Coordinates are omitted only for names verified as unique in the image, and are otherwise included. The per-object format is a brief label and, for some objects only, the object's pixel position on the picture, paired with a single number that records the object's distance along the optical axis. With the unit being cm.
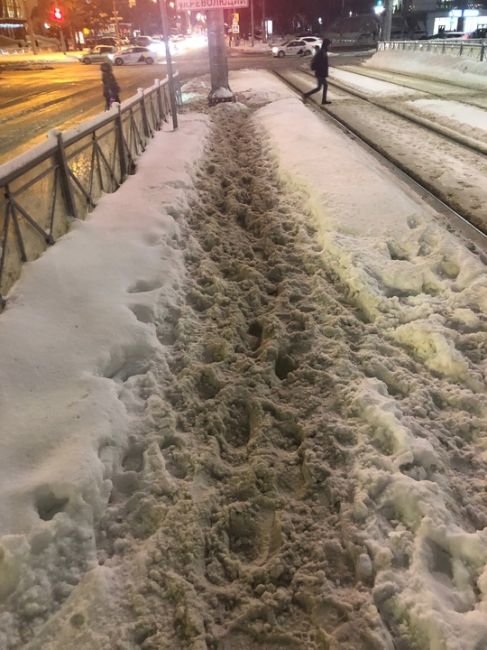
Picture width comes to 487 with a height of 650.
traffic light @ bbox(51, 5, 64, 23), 3284
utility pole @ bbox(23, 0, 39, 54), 5513
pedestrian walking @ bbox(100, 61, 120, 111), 1349
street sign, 1298
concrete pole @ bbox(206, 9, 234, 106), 1609
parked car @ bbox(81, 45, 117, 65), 4369
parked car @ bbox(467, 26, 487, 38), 3992
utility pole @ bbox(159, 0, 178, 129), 1019
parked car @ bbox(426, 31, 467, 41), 4260
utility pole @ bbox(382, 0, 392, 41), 3709
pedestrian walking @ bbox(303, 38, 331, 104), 1592
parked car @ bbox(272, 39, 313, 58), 4147
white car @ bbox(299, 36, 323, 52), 4130
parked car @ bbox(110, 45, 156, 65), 4066
